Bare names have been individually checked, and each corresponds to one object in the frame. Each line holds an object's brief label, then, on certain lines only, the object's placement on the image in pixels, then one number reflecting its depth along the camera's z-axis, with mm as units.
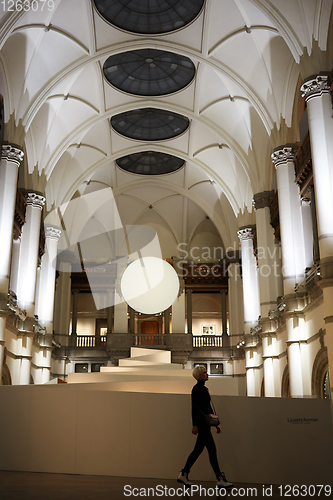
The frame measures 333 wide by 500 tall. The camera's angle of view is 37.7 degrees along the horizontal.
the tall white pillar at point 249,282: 20938
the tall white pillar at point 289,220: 14305
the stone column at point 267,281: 16141
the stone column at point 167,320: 26914
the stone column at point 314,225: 13953
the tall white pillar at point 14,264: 17109
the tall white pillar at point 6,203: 13508
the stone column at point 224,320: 26000
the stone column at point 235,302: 24953
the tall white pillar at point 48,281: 20547
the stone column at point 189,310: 26500
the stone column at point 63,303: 25141
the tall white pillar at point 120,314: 26047
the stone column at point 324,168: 10398
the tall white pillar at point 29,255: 17000
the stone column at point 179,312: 26312
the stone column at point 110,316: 26811
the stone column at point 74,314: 25742
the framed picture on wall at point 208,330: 31094
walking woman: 5383
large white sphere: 26969
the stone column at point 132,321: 26891
